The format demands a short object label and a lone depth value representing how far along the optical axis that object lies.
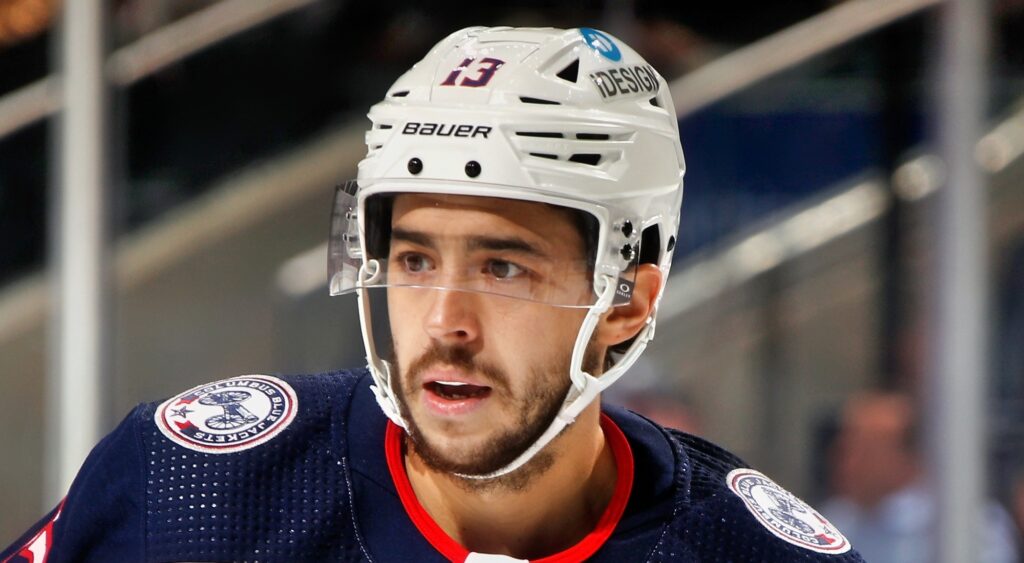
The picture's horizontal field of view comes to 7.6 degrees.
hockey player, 4.79
